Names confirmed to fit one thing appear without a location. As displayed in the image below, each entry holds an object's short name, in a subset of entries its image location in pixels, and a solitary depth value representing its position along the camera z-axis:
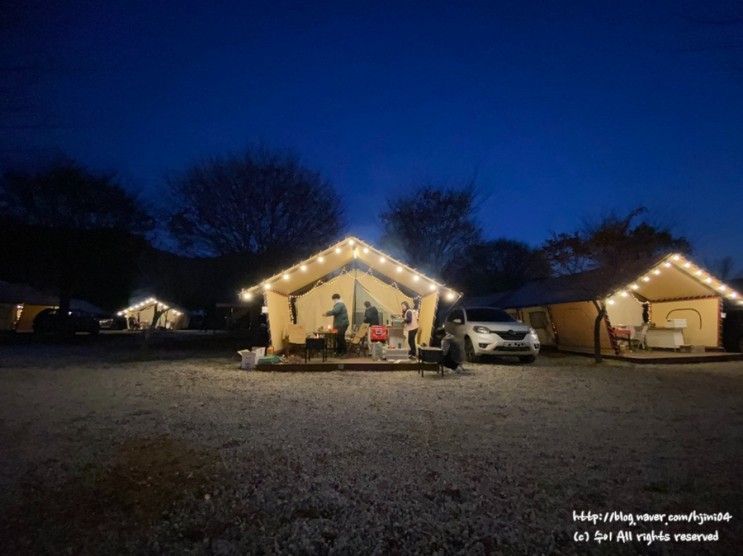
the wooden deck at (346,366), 11.82
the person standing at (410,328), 13.44
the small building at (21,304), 32.34
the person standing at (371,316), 14.74
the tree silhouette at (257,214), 22.98
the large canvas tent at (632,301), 15.38
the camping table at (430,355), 10.63
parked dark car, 28.52
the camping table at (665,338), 15.85
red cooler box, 13.62
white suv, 13.47
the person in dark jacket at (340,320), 14.19
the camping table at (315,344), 12.23
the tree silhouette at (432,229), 28.30
